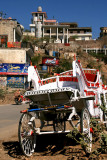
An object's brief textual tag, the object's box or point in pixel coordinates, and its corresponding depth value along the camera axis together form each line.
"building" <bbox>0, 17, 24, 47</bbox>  45.06
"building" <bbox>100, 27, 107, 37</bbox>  96.56
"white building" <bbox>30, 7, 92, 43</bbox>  79.19
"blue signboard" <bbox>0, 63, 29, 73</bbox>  38.66
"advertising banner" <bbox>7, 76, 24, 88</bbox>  38.17
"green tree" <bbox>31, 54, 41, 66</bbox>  54.03
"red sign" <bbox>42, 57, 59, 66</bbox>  52.99
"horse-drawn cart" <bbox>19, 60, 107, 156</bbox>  6.46
